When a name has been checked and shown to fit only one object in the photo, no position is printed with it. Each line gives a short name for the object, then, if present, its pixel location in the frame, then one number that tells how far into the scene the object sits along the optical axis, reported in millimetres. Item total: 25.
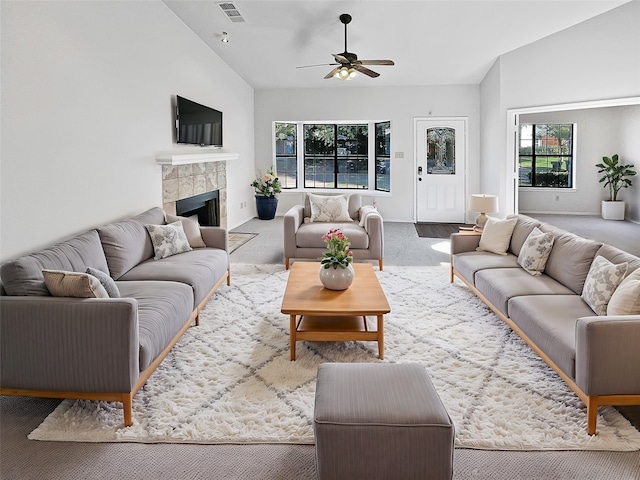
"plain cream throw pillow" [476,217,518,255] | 4684
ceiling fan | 5625
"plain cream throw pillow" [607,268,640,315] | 2576
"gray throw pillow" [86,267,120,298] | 2939
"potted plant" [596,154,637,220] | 9078
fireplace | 5871
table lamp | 5254
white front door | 9562
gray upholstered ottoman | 1893
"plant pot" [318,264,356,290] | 3643
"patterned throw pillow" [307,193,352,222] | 6426
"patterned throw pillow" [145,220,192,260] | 4379
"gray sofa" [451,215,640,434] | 2330
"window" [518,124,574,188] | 10641
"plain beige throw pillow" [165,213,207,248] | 4840
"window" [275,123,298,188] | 10305
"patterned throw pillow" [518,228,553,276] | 3936
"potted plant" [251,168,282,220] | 9664
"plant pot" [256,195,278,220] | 9656
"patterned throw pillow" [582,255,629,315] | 2906
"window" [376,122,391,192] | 9922
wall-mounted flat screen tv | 6000
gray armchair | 5711
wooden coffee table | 3250
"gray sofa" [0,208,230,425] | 2465
